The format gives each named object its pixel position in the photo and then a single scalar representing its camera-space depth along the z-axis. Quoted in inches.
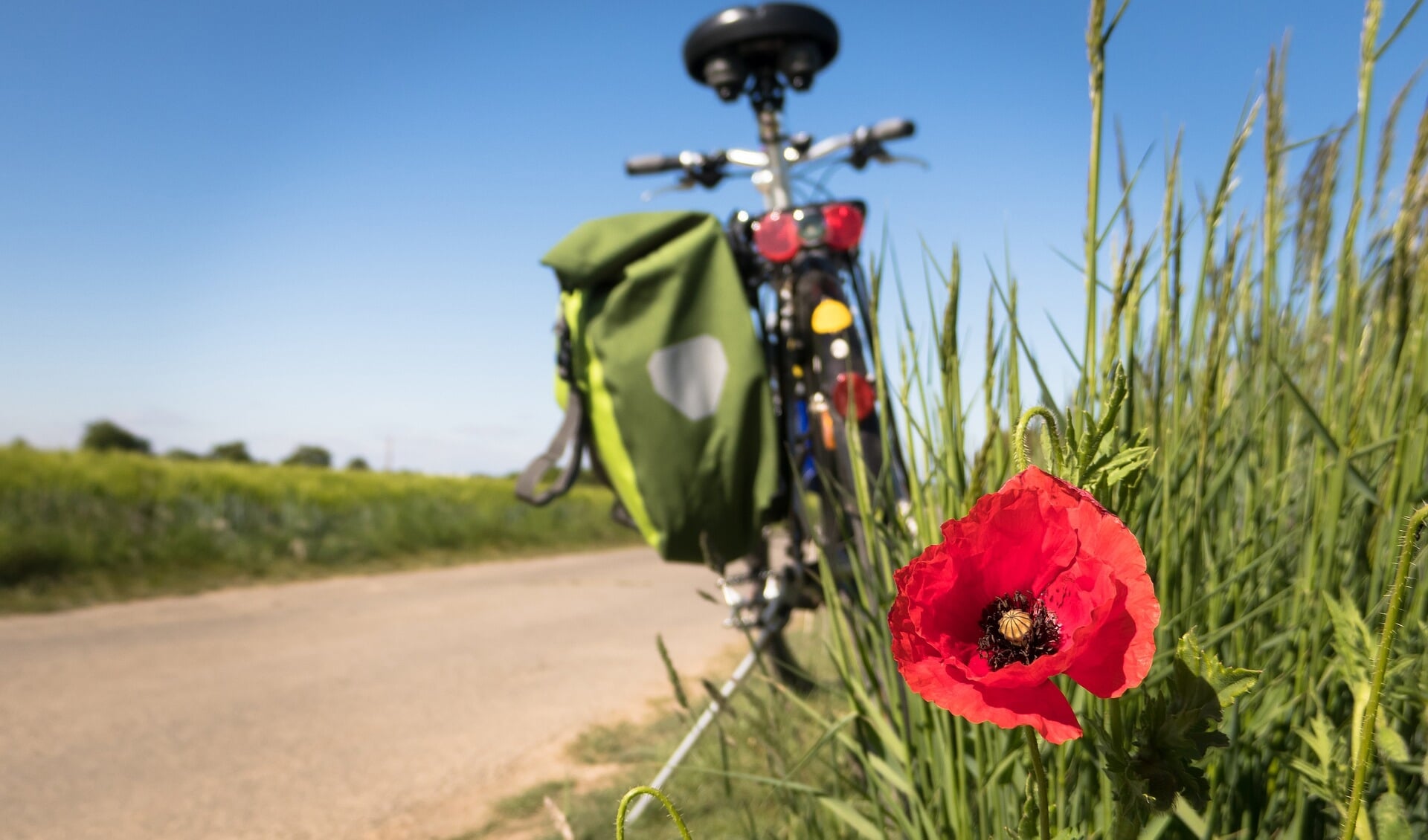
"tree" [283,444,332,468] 1429.6
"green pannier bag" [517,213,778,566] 83.9
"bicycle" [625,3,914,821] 87.3
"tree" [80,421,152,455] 1291.8
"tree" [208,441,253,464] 1228.6
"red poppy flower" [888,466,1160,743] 18.0
